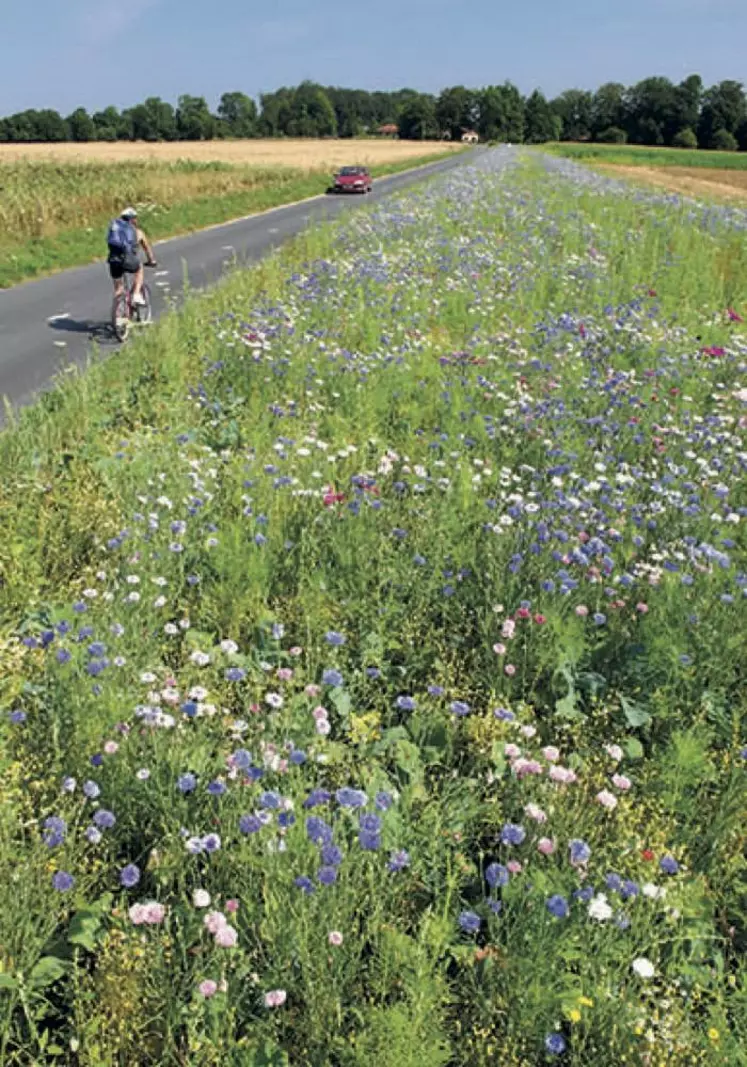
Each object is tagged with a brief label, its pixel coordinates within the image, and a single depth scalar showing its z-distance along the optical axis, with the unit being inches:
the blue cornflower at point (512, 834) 89.3
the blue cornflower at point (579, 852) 88.4
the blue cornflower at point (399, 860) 87.2
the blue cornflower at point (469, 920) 84.7
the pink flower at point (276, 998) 77.0
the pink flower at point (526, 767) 105.0
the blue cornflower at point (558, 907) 79.7
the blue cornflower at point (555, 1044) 75.6
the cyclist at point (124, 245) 381.7
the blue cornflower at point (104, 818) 92.2
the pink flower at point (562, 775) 101.7
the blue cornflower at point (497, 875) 84.7
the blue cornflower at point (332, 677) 117.3
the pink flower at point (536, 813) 97.8
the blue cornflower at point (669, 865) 89.1
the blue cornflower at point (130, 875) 88.1
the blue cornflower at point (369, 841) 82.1
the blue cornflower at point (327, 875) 77.3
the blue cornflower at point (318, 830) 83.7
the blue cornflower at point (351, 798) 89.3
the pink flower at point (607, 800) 100.0
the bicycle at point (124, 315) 400.4
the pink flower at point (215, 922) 81.3
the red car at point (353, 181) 1328.7
